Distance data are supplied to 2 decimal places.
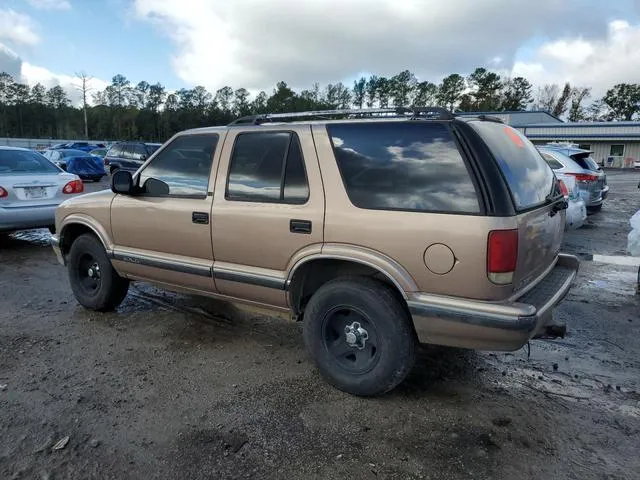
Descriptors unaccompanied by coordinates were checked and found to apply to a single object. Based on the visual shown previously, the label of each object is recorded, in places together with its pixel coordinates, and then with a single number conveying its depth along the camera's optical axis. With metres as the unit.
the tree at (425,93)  98.74
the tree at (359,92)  102.05
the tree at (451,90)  96.75
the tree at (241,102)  91.19
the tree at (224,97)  97.38
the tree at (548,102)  99.81
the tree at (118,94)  108.38
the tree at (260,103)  86.09
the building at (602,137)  52.09
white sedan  7.39
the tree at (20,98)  88.44
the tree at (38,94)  94.88
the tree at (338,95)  95.25
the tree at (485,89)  92.69
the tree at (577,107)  95.62
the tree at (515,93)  95.25
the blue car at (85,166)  21.22
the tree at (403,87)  102.33
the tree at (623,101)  87.75
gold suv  2.87
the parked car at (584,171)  10.76
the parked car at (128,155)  21.95
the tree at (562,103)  97.88
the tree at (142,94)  105.84
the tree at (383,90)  102.03
